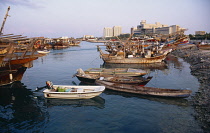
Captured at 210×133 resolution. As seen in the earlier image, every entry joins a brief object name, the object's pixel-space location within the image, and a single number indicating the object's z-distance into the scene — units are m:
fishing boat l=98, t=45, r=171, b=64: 38.00
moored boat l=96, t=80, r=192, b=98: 15.66
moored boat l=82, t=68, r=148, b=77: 23.56
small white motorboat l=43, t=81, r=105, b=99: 15.52
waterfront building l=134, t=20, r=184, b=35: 151.00
